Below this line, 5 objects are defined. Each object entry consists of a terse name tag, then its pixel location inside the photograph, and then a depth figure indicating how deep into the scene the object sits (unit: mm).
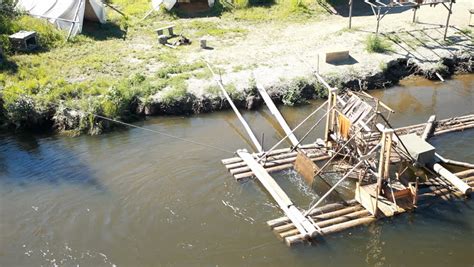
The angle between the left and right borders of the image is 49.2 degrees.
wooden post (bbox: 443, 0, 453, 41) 24806
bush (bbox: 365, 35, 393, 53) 23703
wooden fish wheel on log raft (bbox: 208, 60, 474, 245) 13719
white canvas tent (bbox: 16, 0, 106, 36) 25703
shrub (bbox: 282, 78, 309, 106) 20538
